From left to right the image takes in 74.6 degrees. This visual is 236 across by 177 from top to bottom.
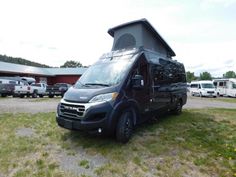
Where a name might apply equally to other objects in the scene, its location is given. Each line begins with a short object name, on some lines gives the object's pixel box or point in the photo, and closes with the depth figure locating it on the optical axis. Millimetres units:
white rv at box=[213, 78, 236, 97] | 20782
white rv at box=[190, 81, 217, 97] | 19124
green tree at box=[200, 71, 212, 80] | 73212
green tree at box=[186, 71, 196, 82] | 71411
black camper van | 3450
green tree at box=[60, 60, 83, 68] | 68555
